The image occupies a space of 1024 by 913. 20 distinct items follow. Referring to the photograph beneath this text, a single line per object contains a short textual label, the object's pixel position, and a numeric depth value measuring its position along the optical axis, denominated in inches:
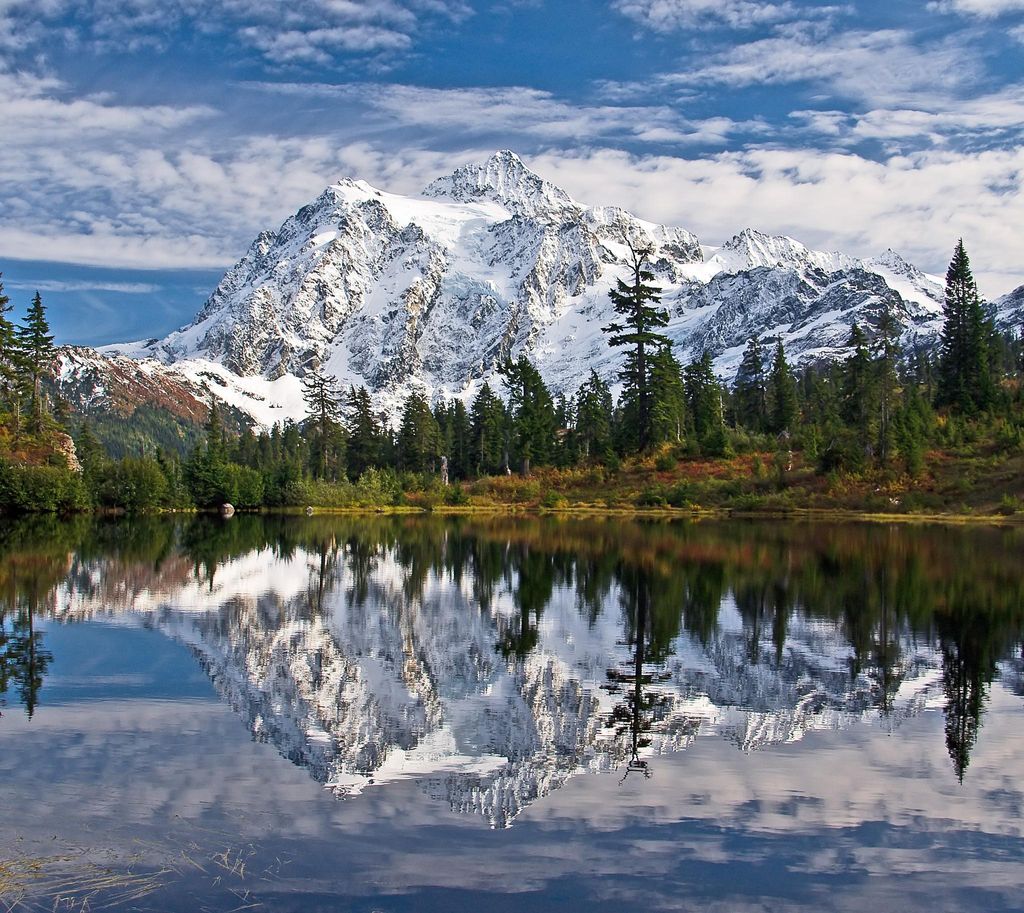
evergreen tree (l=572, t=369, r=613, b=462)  4226.1
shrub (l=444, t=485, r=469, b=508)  3467.0
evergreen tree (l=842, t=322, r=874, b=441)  2832.2
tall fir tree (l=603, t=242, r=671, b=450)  3078.2
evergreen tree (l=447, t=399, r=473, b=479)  5216.5
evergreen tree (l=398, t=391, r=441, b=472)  4842.5
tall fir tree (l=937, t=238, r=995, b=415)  3260.3
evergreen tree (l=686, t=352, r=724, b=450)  3302.2
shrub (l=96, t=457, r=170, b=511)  3533.5
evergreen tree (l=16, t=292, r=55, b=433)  3511.3
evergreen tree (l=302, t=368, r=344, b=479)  4808.1
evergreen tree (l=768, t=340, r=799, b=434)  3991.1
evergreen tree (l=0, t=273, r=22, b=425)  3353.8
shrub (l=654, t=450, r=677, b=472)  3072.6
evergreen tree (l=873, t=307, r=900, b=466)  2775.6
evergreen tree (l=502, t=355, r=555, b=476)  3966.5
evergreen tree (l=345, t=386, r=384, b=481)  4904.0
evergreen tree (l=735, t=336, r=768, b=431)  4697.3
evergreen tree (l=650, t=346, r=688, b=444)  3198.8
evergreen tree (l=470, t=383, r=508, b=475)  4940.9
